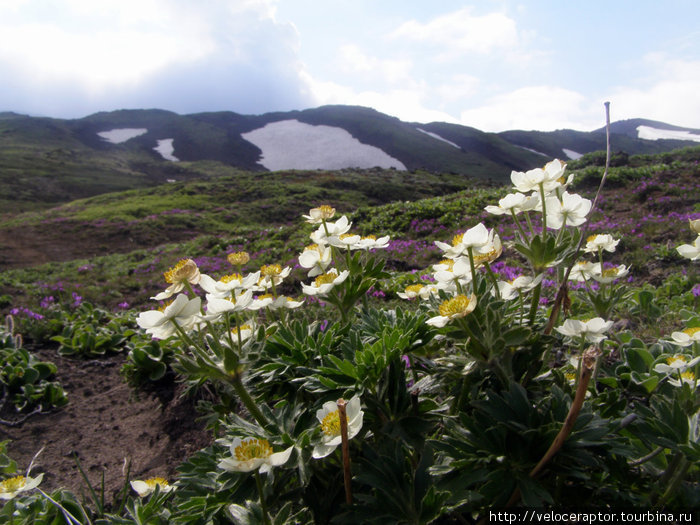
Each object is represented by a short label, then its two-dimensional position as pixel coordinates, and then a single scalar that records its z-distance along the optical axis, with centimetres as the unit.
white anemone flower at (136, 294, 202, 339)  27
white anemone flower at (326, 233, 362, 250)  35
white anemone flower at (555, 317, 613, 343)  30
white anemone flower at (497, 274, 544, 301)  28
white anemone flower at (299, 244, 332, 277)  38
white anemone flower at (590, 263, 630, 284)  36
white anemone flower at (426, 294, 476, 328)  26
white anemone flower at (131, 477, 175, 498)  39
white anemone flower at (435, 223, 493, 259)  29
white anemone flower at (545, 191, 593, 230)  31
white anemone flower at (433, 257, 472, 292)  31
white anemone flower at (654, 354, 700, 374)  28
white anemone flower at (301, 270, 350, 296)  34
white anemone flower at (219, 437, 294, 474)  25
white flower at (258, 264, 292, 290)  38
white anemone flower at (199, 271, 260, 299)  31
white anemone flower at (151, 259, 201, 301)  30
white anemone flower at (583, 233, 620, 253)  37
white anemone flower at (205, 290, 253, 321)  28
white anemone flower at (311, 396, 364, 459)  25
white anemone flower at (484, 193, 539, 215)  31
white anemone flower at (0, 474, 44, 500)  37
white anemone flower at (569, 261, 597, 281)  38
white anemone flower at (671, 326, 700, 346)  30
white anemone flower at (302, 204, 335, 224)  38
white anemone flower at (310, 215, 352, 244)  37
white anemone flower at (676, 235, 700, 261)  33
